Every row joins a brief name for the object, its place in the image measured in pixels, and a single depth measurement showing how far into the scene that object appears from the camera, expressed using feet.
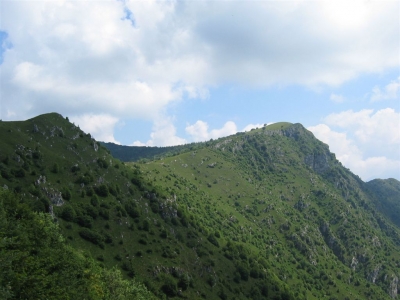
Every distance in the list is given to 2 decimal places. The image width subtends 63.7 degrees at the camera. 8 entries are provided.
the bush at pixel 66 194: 392.27
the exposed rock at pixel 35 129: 460.14
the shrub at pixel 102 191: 445.25
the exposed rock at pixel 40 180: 373.20
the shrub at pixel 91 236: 364.99
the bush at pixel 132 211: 459.73
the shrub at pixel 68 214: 368.85
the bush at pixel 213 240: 564.71
